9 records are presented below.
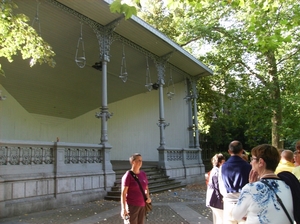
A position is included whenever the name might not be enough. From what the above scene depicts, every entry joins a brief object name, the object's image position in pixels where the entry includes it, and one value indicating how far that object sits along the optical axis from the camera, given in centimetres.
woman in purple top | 414
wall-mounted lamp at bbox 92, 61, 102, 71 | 1145
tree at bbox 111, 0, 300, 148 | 1730
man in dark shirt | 361
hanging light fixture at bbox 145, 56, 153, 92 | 1409
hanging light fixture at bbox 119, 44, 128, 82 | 1228
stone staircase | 1033
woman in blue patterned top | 216
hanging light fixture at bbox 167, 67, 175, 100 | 1881
